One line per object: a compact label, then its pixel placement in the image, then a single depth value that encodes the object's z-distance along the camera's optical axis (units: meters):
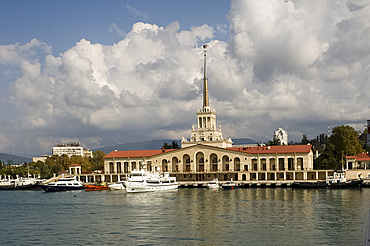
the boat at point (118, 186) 121.51
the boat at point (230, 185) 118.88
